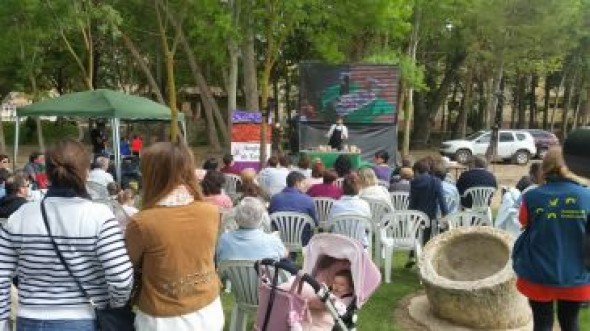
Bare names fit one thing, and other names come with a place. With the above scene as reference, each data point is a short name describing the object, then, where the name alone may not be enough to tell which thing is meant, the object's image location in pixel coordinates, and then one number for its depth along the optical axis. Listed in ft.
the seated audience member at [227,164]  38.40
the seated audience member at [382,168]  36.73
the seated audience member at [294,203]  24.49
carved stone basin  19.52
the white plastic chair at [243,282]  16.24
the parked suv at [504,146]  88.58
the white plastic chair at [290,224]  24.16
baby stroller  12.87
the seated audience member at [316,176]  30.15
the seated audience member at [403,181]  31.71
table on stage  54.40
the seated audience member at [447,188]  29.21
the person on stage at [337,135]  59.82
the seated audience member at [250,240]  16.65
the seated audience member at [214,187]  23.38
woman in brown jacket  10.05
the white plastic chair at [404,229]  25.54
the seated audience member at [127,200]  23.94
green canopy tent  46.19
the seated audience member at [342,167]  33.63
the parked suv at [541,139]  93.35
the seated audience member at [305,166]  35.17
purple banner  55.21
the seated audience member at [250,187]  26.66
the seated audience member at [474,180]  31.63
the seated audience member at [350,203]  23.93
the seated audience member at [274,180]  33.24
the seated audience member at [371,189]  28.05
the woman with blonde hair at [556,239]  13.47
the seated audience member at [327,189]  27.63
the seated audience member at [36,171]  34.55
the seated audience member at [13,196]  21.29
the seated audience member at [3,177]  27.33
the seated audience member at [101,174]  33.86
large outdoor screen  64.03
